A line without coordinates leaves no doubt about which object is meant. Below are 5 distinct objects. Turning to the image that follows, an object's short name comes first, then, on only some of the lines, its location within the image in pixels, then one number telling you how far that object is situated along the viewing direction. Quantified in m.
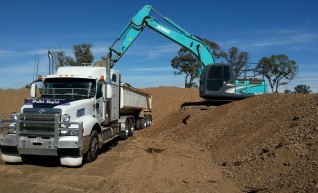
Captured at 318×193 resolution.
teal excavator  14.27
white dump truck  7.04
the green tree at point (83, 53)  26.90
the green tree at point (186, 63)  31.83
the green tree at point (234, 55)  31.94
